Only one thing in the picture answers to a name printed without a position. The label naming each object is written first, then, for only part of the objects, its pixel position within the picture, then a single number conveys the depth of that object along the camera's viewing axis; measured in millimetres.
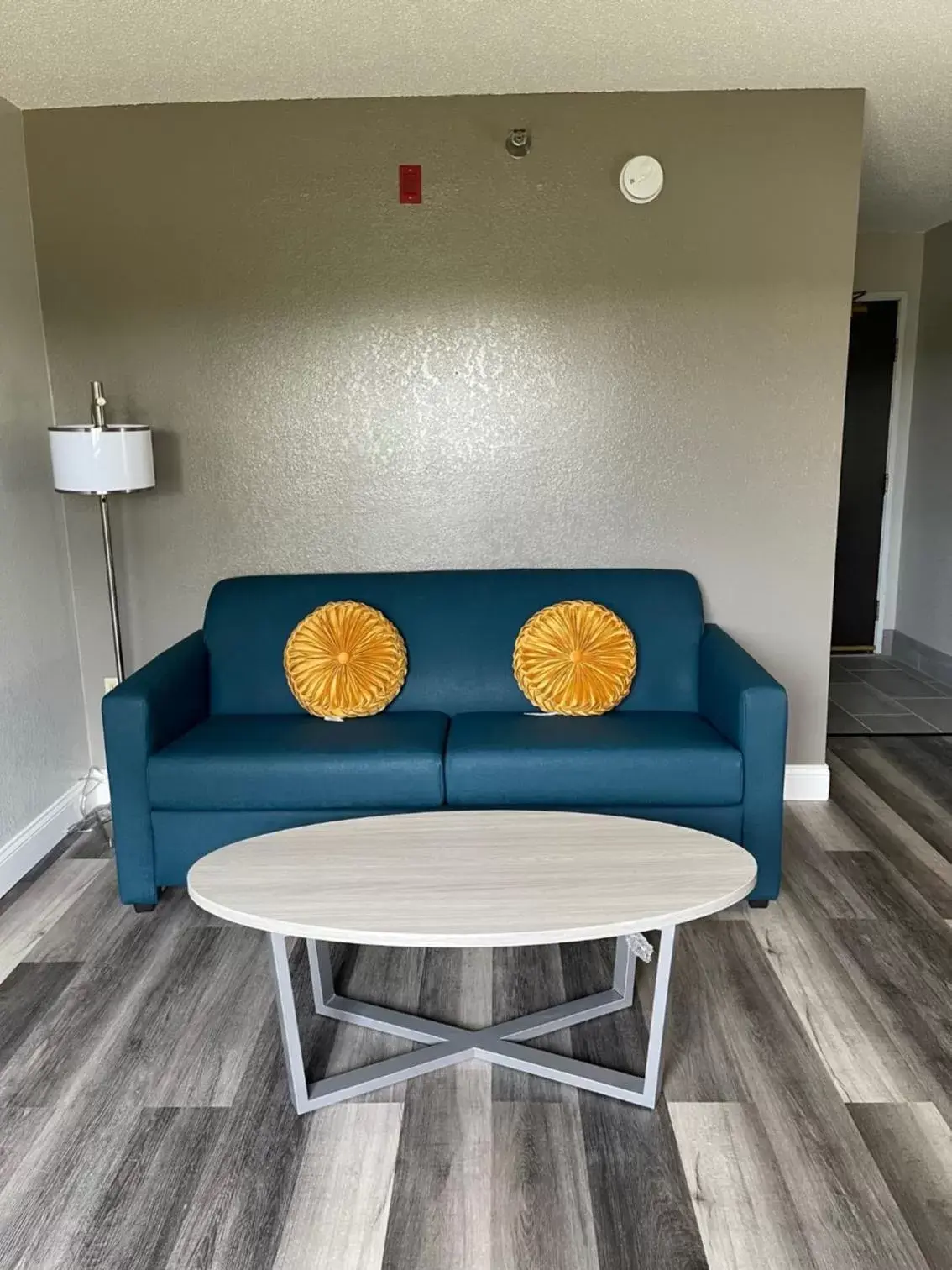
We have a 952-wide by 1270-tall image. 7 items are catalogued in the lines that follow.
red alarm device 3068
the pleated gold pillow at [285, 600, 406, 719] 2975
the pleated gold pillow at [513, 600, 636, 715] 2967
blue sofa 2586
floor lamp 2826
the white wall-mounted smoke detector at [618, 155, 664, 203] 2998
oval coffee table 1735
